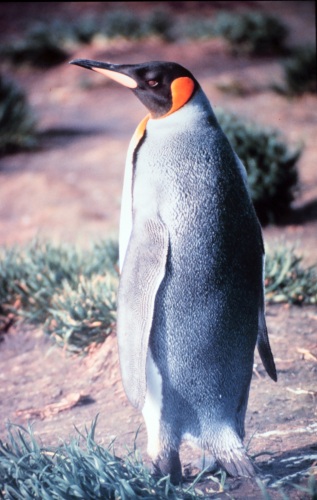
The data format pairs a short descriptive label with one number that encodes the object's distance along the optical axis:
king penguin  4.11
